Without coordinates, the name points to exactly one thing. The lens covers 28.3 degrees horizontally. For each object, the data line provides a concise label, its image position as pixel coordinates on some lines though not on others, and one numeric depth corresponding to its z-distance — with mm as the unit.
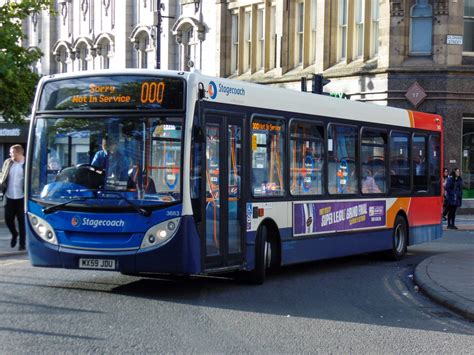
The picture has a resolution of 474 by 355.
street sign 33500
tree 28609
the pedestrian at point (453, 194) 27047
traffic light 22750
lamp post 34938
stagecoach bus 11320
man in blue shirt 11430
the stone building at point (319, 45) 33594
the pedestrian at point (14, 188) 17016
